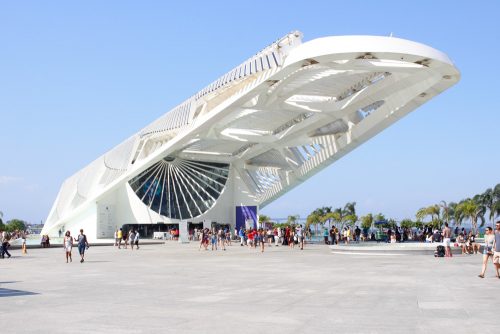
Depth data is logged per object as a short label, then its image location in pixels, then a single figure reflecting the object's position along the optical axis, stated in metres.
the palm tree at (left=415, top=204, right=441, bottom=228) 69.81
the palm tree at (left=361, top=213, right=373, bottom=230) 80.19
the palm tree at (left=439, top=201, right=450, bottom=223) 68.06
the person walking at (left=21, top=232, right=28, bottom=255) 28.58
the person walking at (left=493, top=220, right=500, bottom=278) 13.20
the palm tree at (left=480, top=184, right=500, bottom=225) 58.59
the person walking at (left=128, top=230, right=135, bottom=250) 31.32
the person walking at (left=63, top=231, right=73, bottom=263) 21.23
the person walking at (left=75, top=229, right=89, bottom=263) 20.92
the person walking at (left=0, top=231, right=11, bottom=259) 24.80
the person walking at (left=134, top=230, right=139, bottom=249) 32.53
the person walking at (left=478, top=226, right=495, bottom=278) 13.43
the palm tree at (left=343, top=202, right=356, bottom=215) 86.19
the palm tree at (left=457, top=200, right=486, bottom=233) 61.51
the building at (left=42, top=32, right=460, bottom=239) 27.02
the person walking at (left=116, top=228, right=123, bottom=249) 32.78
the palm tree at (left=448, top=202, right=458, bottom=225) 71.59
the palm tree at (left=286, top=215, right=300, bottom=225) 101.44
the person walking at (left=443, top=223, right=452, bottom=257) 22.16
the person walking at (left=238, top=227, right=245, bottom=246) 36.10
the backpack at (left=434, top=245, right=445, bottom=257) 22.12
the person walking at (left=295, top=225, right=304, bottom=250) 30.81
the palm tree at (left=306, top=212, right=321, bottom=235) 90.13
